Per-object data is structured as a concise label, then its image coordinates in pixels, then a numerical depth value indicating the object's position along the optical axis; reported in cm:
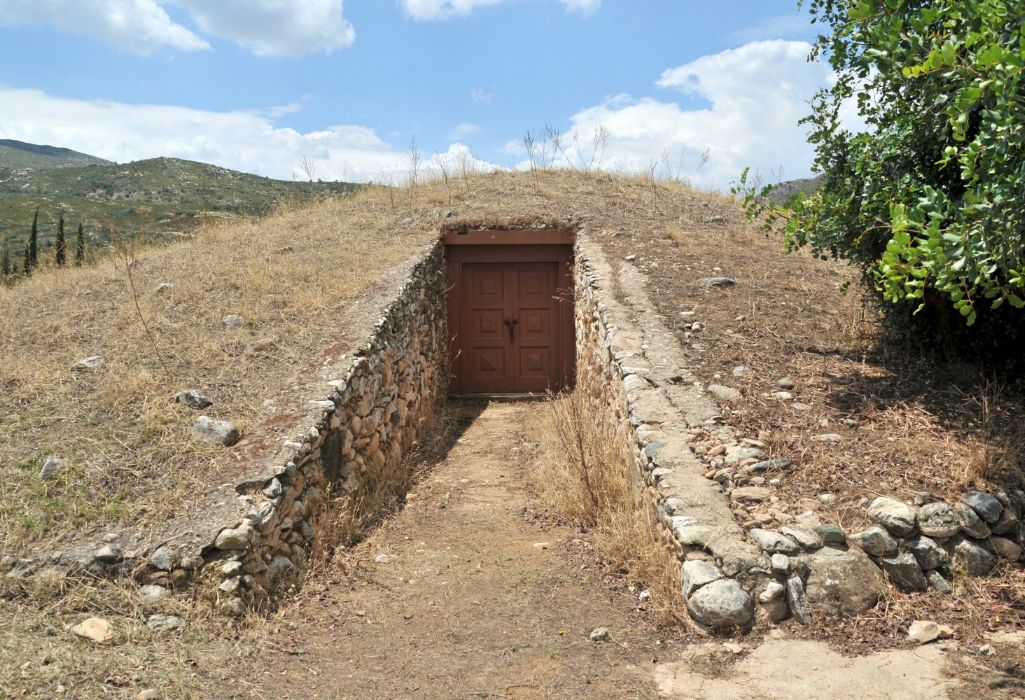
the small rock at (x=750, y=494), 479
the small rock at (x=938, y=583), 436
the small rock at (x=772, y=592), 415
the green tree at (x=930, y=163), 386
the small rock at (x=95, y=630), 396
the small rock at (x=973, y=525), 451
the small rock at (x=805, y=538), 436
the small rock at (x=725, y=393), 611
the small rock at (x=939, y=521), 447
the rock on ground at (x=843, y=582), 420
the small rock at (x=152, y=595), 429
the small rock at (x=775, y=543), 432
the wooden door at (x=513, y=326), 1139
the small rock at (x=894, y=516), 445
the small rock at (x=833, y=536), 439
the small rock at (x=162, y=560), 442
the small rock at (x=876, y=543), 439
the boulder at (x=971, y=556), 445
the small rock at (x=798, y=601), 414
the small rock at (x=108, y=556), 444
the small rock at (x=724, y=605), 408
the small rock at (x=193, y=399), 607
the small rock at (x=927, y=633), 393
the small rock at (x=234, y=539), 453
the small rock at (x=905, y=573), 436
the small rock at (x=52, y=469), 514
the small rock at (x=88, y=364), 682
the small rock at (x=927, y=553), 443
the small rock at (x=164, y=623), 413
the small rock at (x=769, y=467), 506
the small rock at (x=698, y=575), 421
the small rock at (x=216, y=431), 561
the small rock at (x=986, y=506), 456
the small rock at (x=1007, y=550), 455
